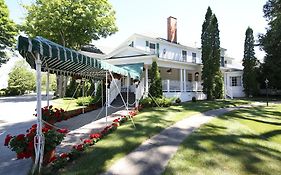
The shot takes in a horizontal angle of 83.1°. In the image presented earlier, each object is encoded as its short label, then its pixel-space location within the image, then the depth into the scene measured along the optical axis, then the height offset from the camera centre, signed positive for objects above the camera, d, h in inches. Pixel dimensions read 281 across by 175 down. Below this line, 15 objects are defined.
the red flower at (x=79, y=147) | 163.9 -62.2
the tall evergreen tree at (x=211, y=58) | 607.1 +114.0
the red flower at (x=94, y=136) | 189.6 -57.9
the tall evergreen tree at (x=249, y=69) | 764.8 +92.2
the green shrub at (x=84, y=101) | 481.0 -40.1
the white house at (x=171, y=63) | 517.5 +90.5
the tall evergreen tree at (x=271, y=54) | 699.1 +154.4
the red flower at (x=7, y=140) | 145.8 -48.1
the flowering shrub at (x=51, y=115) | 262.8 -45.8
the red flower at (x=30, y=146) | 141.3 -51.7
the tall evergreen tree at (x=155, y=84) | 455.8 +11.2
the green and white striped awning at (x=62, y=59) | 136.9 +35.0
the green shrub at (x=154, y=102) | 403.6 -36.4
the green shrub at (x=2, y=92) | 1040.3 -25.3
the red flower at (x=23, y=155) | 139.1 -58.9
